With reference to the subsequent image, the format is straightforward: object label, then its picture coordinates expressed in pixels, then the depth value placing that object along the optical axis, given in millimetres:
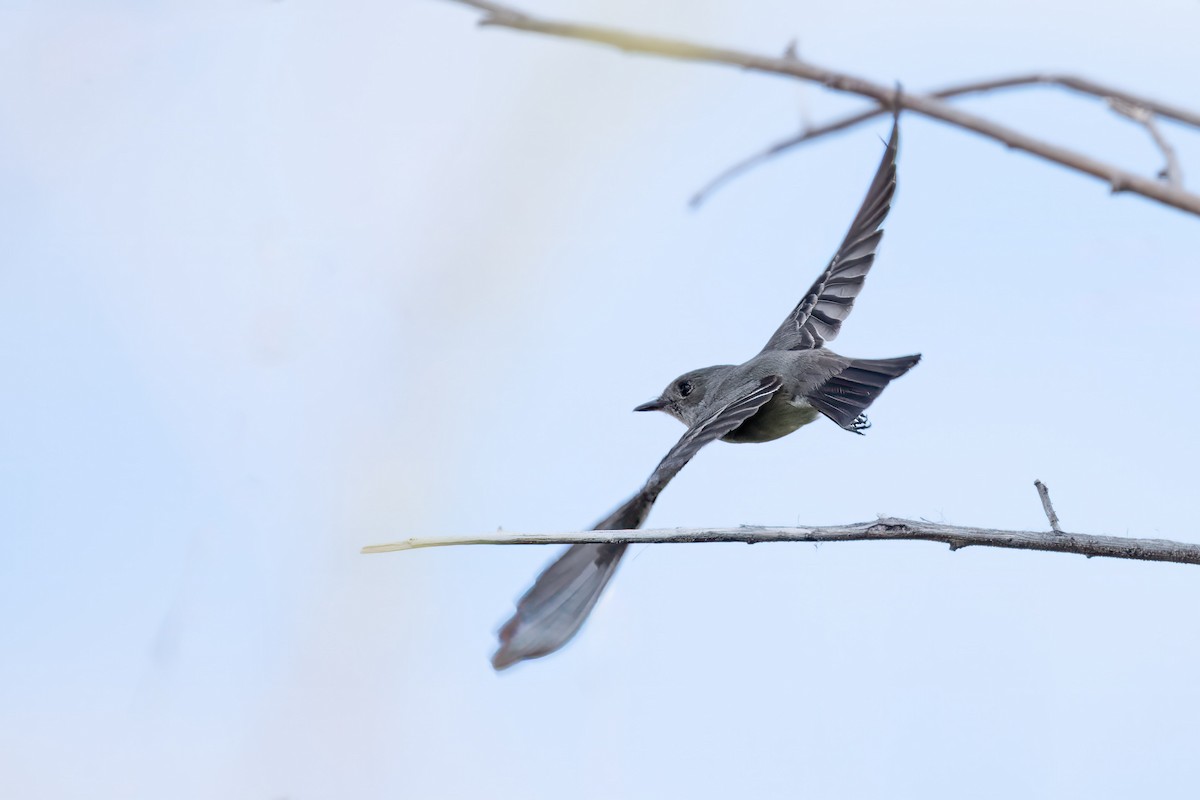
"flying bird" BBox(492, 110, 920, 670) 6918
